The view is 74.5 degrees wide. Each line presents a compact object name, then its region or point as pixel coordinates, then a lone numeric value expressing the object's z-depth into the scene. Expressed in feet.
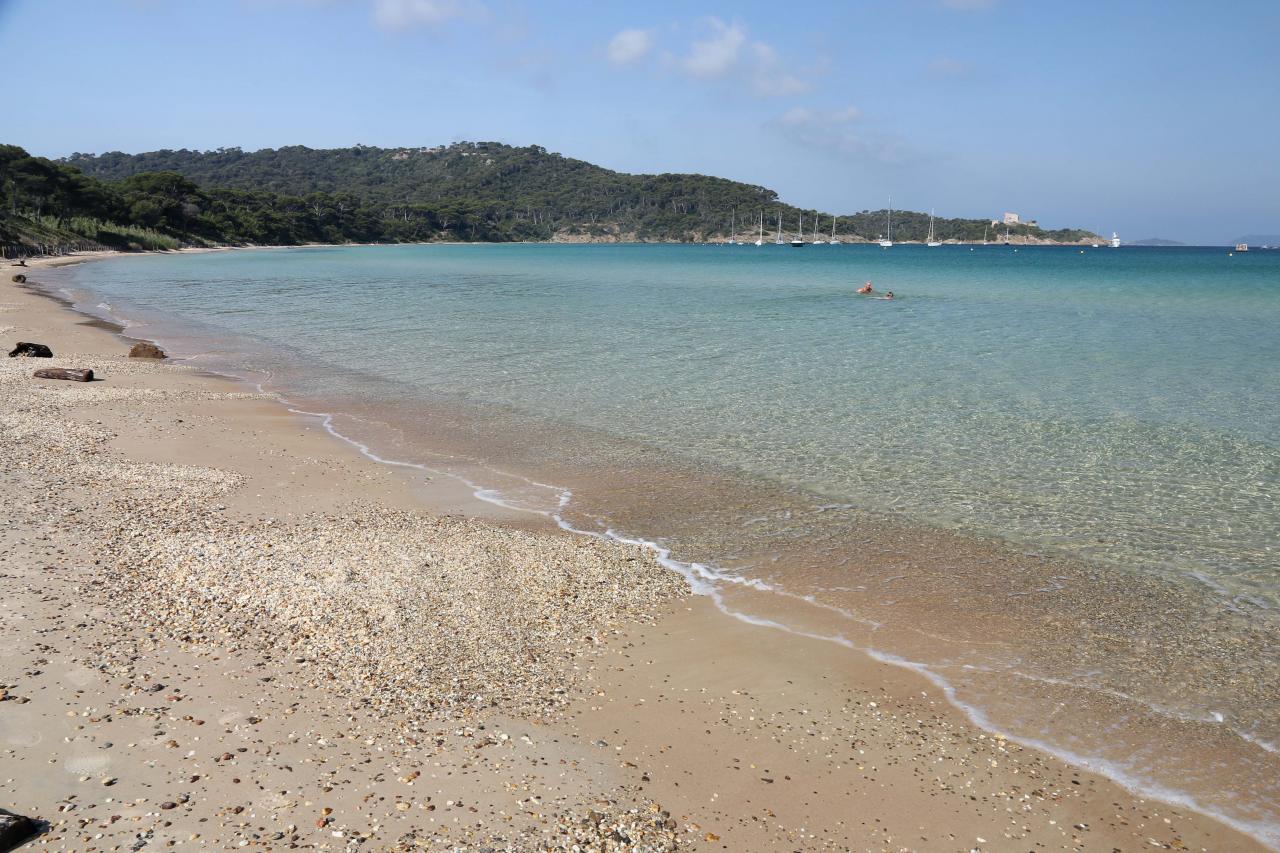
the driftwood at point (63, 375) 55.42
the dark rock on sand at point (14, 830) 12.63
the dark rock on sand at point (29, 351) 63.87
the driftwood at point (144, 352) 67.41
